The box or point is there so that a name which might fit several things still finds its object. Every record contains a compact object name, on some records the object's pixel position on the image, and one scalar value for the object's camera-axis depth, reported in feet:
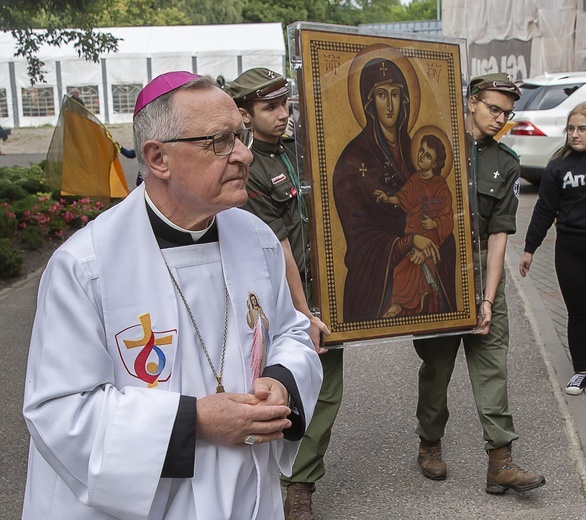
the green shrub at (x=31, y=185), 46.55
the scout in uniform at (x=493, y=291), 14.01
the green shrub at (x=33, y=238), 37.32
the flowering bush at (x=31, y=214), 34.65
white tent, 116.16
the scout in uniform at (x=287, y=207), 12.43
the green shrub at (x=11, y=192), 43.88
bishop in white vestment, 6.57
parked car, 50.29
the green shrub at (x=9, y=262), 32.55
